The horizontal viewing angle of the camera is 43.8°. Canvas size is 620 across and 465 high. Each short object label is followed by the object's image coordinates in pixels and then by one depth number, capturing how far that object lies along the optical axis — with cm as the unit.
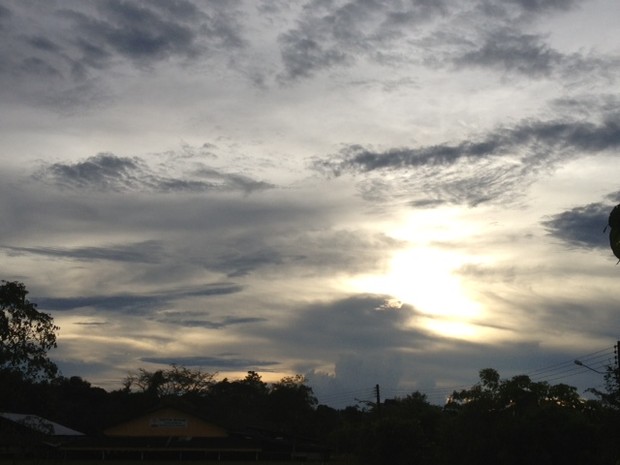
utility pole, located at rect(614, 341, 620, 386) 3816
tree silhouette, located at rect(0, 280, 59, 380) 3669
